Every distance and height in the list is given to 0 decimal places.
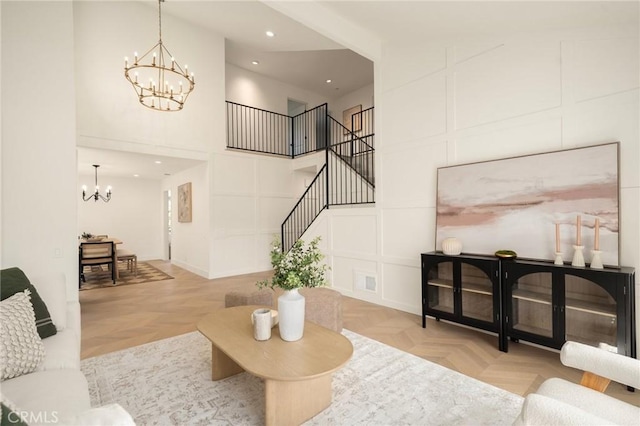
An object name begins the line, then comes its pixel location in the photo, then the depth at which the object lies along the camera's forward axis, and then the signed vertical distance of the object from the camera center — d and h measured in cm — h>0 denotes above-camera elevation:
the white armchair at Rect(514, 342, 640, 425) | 114 -80
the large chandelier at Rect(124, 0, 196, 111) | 546 +259
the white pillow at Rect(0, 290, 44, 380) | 159 -71
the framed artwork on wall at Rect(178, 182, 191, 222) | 733 +25
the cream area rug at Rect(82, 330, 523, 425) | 197 -135
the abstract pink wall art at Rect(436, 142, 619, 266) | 259 +6
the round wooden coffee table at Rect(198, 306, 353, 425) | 169 -89
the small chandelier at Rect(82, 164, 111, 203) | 796 +49
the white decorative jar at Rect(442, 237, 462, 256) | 337 -41
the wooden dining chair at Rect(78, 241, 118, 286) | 600 -85
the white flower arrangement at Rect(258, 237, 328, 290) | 211 -40
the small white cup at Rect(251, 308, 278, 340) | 207 -78
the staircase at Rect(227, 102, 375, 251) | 595 +183
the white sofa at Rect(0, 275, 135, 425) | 104 -86
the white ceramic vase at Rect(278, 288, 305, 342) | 204 -72
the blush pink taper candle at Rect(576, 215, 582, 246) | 259 -20
